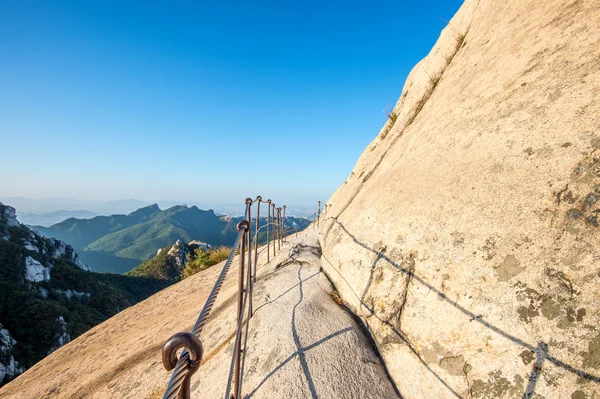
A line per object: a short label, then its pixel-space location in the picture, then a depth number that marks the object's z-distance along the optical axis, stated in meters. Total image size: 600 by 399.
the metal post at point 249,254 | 4.05
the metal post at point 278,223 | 9.83
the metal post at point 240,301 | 3.13
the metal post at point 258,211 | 6.78
